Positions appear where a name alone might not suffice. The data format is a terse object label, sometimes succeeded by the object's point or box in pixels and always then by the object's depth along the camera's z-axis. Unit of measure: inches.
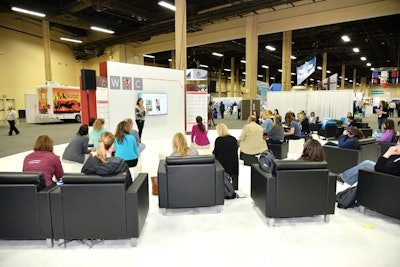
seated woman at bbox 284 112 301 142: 290.0
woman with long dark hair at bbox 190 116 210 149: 240.7
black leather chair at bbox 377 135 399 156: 237.9
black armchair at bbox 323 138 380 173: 199.8
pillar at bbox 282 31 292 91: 642.7
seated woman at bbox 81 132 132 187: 110.5
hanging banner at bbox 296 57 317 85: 576.7
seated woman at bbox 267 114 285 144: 262.2
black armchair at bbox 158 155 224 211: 136.5
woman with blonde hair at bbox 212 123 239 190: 172.2
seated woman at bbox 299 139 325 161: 133.3
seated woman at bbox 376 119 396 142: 240.5
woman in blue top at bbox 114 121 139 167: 177.6
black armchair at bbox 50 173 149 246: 107.1
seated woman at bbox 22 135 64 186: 123.3
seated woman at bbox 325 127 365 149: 205.5
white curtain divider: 521.0
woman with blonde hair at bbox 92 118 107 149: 206.9
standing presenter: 334.6
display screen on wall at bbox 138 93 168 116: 375.9
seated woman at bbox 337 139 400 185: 128.5
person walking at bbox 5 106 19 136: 426.1
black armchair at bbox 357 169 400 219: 126.5
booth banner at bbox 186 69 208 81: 534.9
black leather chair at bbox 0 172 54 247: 105.9
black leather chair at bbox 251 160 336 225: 125.7
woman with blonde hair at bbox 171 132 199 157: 148.9
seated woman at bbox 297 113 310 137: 354.9
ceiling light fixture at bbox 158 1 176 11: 424.2
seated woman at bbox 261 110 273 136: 301.1
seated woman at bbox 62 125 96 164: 185.5
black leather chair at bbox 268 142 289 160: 260.5
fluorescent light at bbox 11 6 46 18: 457.7
